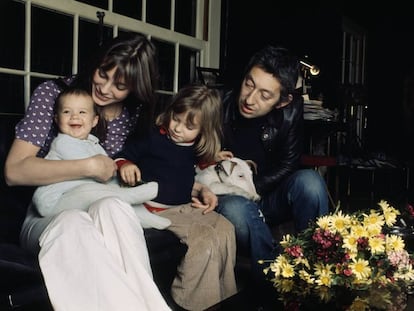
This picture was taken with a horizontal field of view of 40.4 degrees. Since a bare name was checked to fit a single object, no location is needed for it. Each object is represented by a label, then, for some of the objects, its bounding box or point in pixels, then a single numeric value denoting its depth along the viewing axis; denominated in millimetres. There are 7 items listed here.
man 2334
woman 1592
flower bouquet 1522
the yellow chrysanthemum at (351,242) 1549
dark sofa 1619
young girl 2127
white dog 2479
